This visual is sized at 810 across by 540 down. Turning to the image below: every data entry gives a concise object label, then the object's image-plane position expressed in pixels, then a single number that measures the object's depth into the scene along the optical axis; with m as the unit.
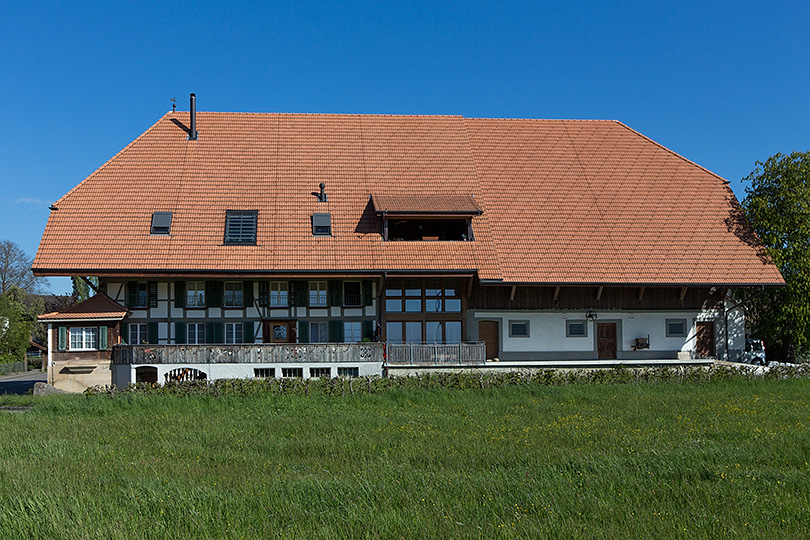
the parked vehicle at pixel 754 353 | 30.48
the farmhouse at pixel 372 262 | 26.81
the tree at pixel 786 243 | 30.16
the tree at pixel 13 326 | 49.12
